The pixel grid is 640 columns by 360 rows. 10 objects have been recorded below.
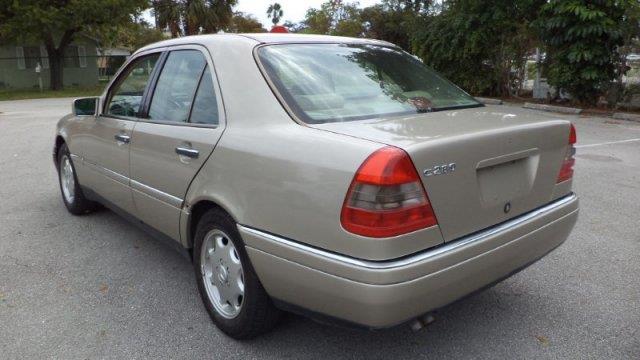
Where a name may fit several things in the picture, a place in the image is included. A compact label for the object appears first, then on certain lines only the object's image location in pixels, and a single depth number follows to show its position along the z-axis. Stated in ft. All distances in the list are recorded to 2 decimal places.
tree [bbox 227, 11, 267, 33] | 177.58
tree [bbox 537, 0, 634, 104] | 44.52
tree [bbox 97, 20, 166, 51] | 148.83
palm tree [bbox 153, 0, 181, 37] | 127.24
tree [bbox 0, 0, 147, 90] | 80.94
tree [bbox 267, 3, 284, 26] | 293.23
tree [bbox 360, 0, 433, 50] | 90.79
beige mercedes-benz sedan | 7.29
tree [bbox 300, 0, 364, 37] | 100.48
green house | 100.68
